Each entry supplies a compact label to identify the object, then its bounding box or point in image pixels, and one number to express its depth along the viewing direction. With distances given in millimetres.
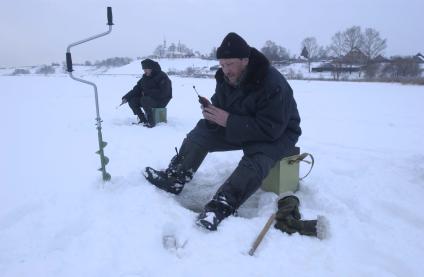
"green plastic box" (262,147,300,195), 3143
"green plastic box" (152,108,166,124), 6555
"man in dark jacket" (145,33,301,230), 2754
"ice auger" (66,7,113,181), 3105
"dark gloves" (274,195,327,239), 2562
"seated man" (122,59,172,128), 6504
